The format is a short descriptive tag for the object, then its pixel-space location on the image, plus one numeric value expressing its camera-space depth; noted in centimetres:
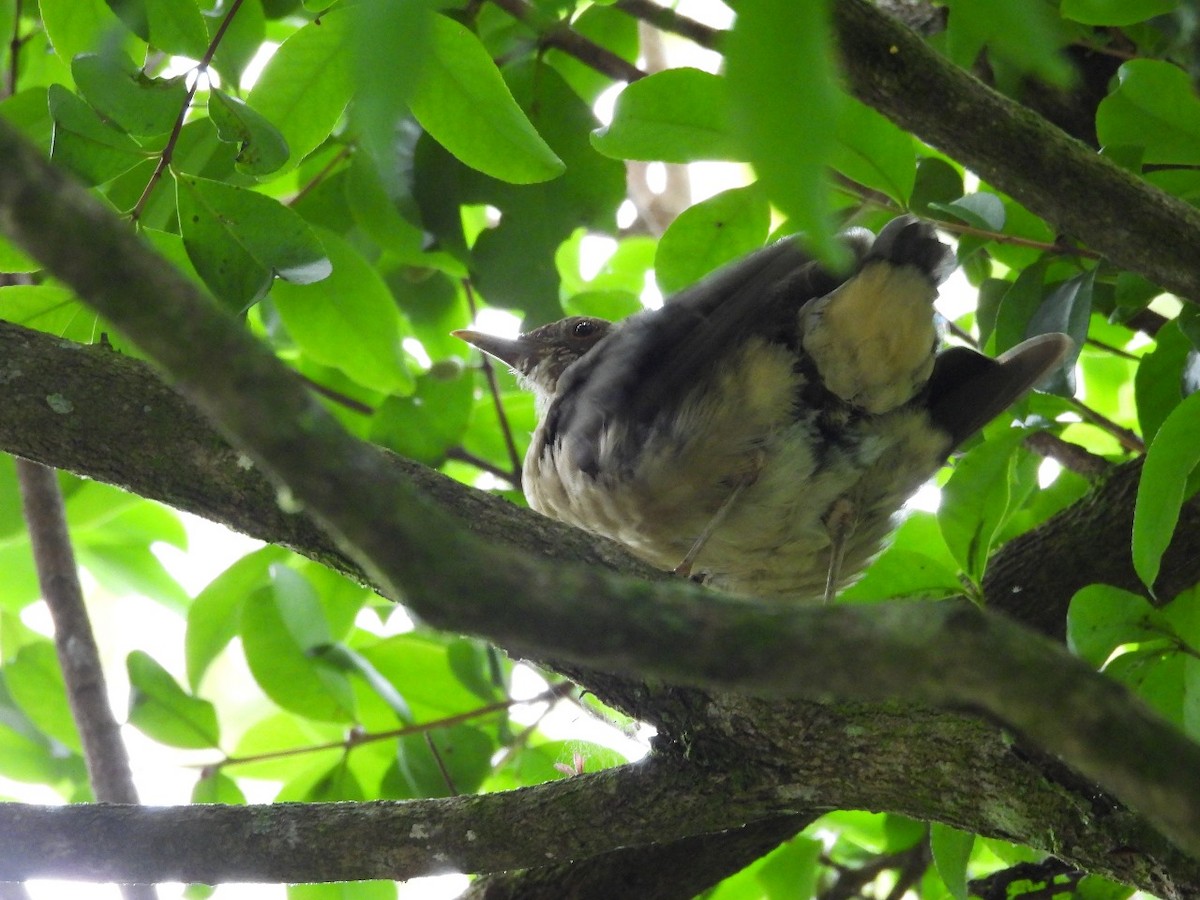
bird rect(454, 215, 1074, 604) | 564
